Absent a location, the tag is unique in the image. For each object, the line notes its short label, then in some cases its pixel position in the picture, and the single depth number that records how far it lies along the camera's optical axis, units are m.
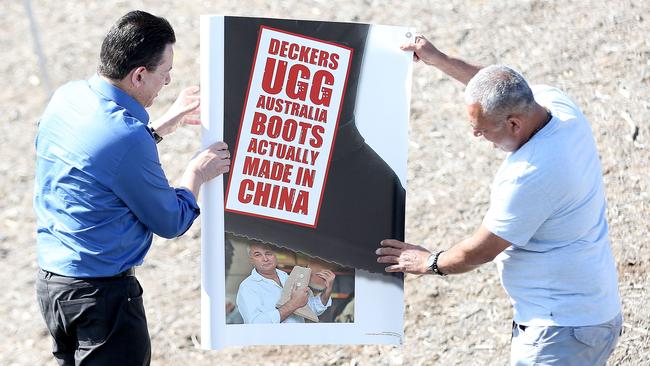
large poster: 7.66
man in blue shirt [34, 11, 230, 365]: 6.90
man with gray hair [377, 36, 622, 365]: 6.69
